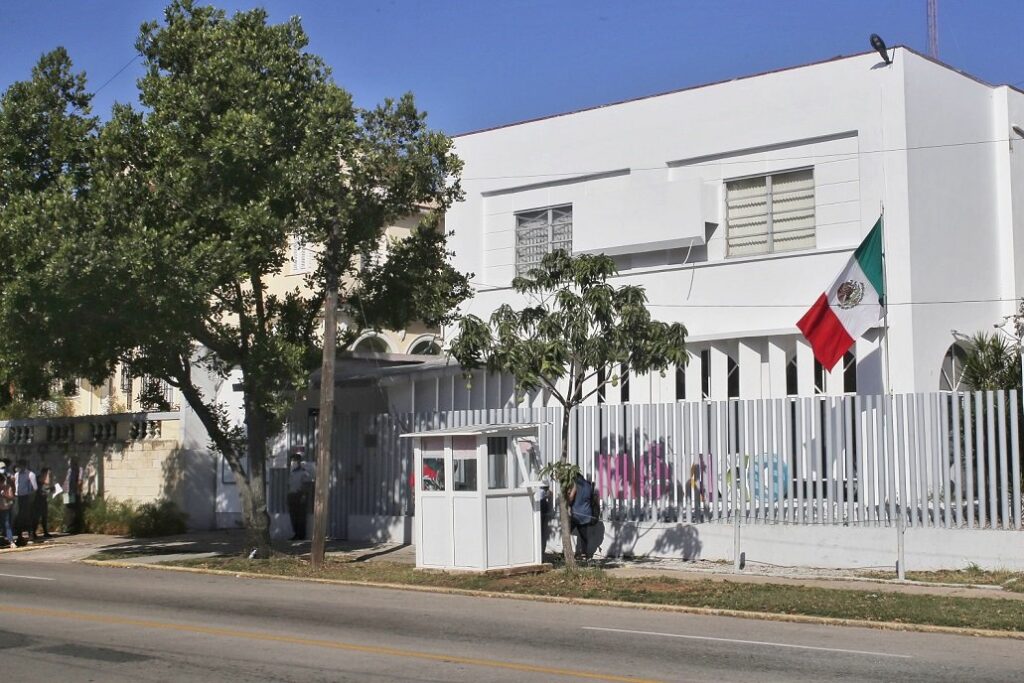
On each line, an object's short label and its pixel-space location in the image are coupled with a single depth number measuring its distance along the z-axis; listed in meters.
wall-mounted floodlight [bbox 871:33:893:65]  21.62
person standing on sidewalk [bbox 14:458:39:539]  26.77
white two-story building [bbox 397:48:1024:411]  21.89
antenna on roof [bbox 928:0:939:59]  25.97
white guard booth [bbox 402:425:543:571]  19.03
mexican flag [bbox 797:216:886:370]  19.84
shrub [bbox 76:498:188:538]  28.09
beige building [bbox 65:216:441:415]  37.58
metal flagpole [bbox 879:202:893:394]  18.53
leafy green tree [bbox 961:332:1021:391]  20.11
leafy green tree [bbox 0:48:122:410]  18.12
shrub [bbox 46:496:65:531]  29.94
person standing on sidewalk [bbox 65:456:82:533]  29.08
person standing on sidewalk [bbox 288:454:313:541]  25.88
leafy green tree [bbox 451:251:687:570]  18.00
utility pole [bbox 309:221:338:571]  20.05
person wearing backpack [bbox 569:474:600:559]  19.98
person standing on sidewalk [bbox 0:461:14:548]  25.77
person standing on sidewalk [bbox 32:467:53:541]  27.78
